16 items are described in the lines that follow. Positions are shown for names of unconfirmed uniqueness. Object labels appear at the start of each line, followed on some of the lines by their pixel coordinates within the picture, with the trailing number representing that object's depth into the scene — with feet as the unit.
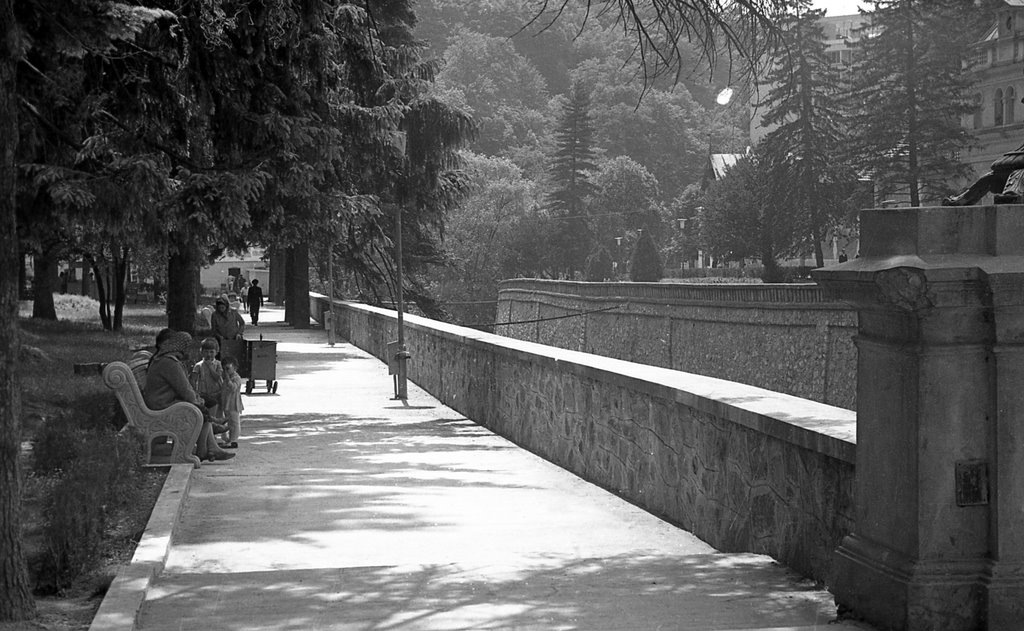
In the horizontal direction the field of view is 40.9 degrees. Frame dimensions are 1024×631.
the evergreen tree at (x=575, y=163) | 358.64
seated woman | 37.88
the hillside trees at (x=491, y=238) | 303.68
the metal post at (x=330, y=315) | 116.57
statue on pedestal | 18.24
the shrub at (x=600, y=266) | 333.01
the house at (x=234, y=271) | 326.44
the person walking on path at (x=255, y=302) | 153.38
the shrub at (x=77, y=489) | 21.98
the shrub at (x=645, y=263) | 264.11
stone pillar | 16.53
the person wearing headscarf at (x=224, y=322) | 68.74
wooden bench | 36.58
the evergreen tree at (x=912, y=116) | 181.88
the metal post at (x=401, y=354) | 64.54
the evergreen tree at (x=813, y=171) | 170.71
